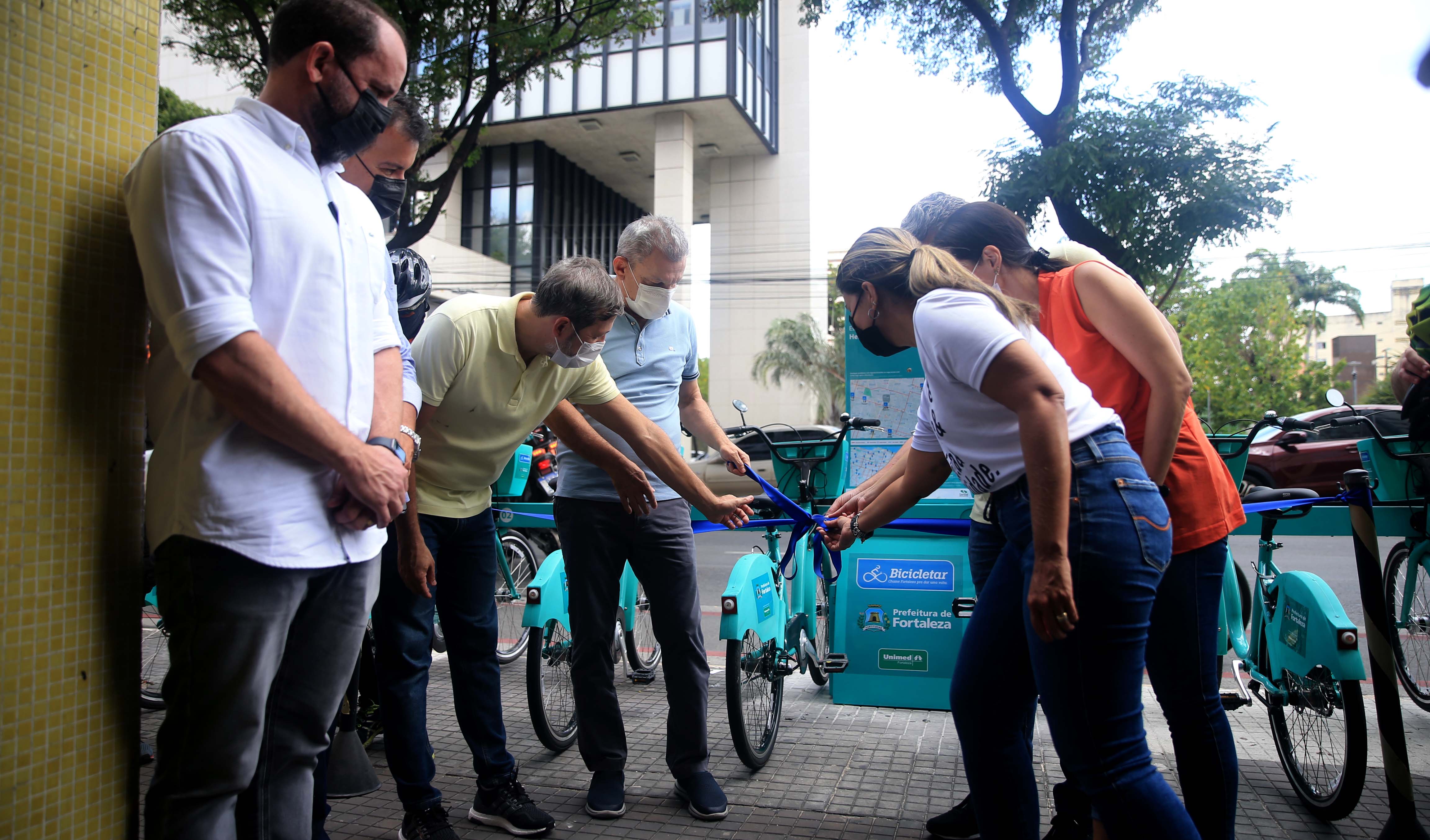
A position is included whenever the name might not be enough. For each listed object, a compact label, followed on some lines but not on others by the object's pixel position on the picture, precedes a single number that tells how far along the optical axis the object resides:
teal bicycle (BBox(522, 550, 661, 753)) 3.62
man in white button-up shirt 1.40
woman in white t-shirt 1.82
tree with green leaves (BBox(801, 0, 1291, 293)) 10.32
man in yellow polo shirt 2.76
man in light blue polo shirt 3.10
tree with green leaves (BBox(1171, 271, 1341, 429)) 36.59
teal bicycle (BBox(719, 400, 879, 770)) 3.40
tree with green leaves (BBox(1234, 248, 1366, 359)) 48.75
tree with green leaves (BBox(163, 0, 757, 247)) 9.38
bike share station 4.08
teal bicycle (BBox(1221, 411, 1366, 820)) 2.80
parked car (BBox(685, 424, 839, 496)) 14.36
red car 12.42
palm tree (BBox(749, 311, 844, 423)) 34.78
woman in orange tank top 2.14
